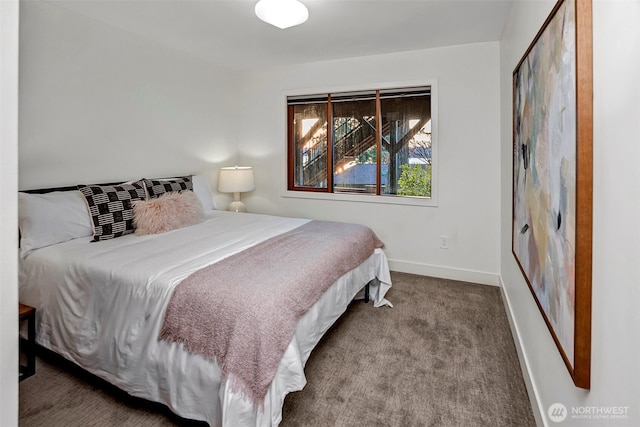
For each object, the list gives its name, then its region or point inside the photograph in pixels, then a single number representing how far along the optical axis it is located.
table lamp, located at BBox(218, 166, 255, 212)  4.26
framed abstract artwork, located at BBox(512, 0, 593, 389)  1.00
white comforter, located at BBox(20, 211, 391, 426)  1.56
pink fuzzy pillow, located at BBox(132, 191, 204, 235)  2.75
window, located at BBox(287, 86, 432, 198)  3.85
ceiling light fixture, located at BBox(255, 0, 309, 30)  2.27
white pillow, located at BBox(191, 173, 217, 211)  3.80
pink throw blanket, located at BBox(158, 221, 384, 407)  1.46
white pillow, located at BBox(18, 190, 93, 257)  2.30
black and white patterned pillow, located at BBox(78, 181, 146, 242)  2.56
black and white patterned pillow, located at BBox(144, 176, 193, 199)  3.12
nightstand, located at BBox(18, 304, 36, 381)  2.02
